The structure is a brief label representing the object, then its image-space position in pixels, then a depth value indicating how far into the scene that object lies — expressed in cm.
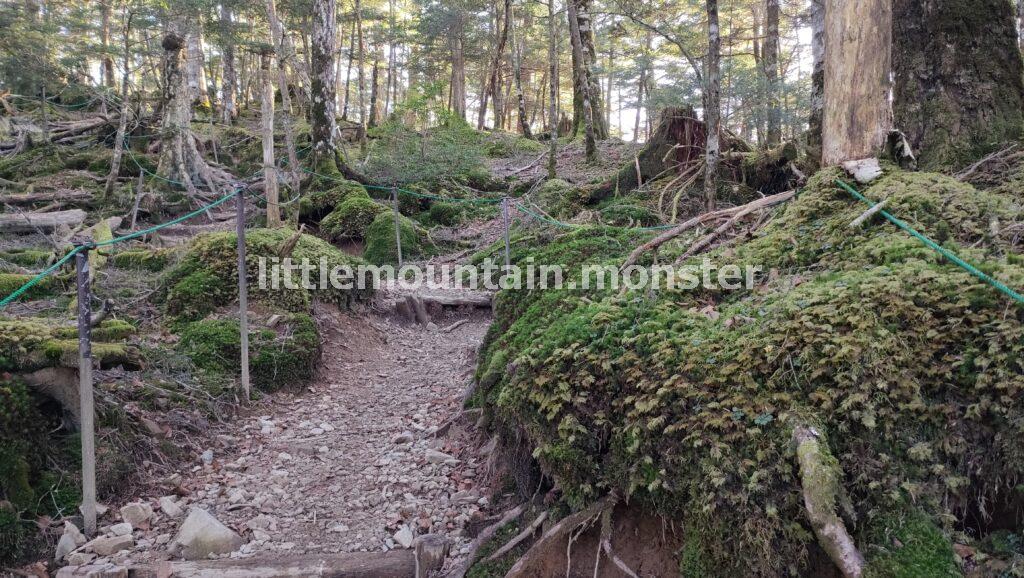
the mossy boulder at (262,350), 535
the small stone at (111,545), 330
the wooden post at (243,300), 509
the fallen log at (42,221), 969
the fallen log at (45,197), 1133
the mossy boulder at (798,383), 229
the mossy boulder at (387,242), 1037
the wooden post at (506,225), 711
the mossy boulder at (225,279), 605
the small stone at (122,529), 345
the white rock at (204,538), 334
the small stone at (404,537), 347
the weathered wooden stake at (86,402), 340
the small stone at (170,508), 370
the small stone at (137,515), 356
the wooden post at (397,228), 977
